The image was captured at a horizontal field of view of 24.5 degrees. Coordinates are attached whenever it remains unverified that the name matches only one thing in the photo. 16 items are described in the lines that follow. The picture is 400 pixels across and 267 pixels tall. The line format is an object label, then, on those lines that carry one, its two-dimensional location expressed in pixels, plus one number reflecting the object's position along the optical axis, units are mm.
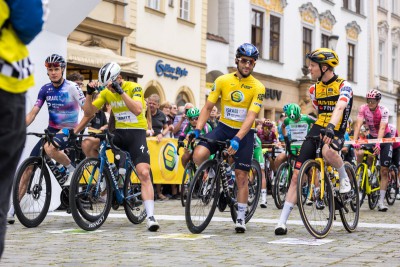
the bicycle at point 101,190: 9469
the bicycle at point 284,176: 14680
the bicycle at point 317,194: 9109
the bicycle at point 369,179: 14834
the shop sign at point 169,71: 28312
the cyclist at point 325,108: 9429
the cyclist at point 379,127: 14297
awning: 20469
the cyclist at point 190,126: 16031
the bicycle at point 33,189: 9961
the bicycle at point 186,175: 14756
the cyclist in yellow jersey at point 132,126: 9977
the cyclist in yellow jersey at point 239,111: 9797
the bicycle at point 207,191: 9406
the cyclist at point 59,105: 10578
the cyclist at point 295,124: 15102
